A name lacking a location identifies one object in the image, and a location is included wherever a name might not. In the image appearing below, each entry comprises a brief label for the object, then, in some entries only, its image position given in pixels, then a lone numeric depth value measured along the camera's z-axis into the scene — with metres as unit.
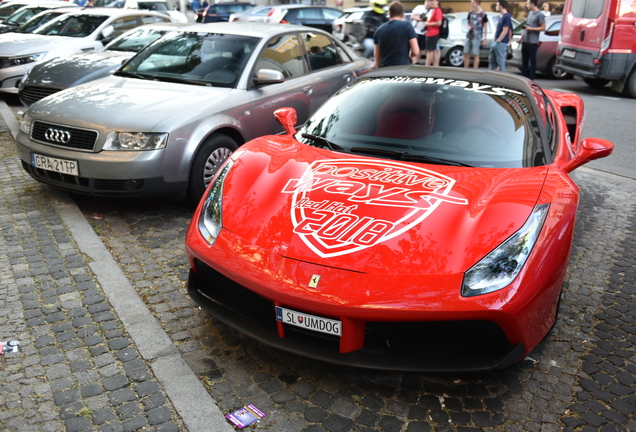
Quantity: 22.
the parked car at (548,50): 14.80
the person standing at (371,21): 11.60
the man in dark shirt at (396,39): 8.21
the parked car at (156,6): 15.75
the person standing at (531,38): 13.02
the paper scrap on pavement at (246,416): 2.70
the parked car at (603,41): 11.29
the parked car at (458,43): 16.52
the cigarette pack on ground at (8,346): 3.20
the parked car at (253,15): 19.28
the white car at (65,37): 9.84
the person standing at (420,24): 14.34
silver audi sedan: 4.94
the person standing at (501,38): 12.84
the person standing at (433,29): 13.45
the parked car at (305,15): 18.42
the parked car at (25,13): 14.48
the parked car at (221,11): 22.61
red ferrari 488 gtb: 2.69
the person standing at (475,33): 13.85
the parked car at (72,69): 7.98
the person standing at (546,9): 15.75
